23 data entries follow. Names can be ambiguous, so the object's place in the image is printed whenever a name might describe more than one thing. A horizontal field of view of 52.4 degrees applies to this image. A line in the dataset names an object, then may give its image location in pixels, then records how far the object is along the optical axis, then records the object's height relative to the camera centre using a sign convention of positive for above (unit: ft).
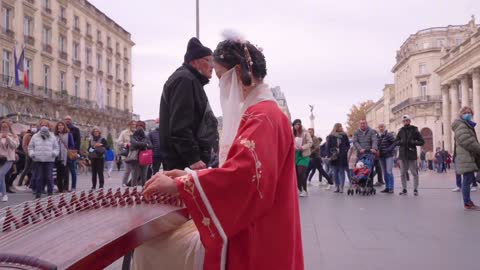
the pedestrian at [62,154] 37.01 +0.22
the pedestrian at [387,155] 39.91 -0.33
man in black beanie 12.57 +1.06
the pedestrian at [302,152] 35.86 +0.04
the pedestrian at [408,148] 37.86 +0.21
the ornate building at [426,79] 219.41 +34.26
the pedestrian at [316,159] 45.89 -0.63
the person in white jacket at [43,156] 32.60 +0.08
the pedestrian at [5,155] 32.68 +0.19
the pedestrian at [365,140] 39.84 +0.95
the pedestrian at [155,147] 27.03 +0.55
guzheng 4.83 -0.88
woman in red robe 7.11 -0.52
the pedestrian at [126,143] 37.45 +1.07
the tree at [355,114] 354.04 +27.89
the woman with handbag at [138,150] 34.88 +0.40
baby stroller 38.60 -2.13
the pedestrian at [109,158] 71.00 -0.28
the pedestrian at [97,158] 40.01 -0.15
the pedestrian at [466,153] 27.32 -0.19
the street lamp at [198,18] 63.93 +17.99
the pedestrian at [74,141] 39.96 +1.33
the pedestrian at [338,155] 41.55 -0.27
